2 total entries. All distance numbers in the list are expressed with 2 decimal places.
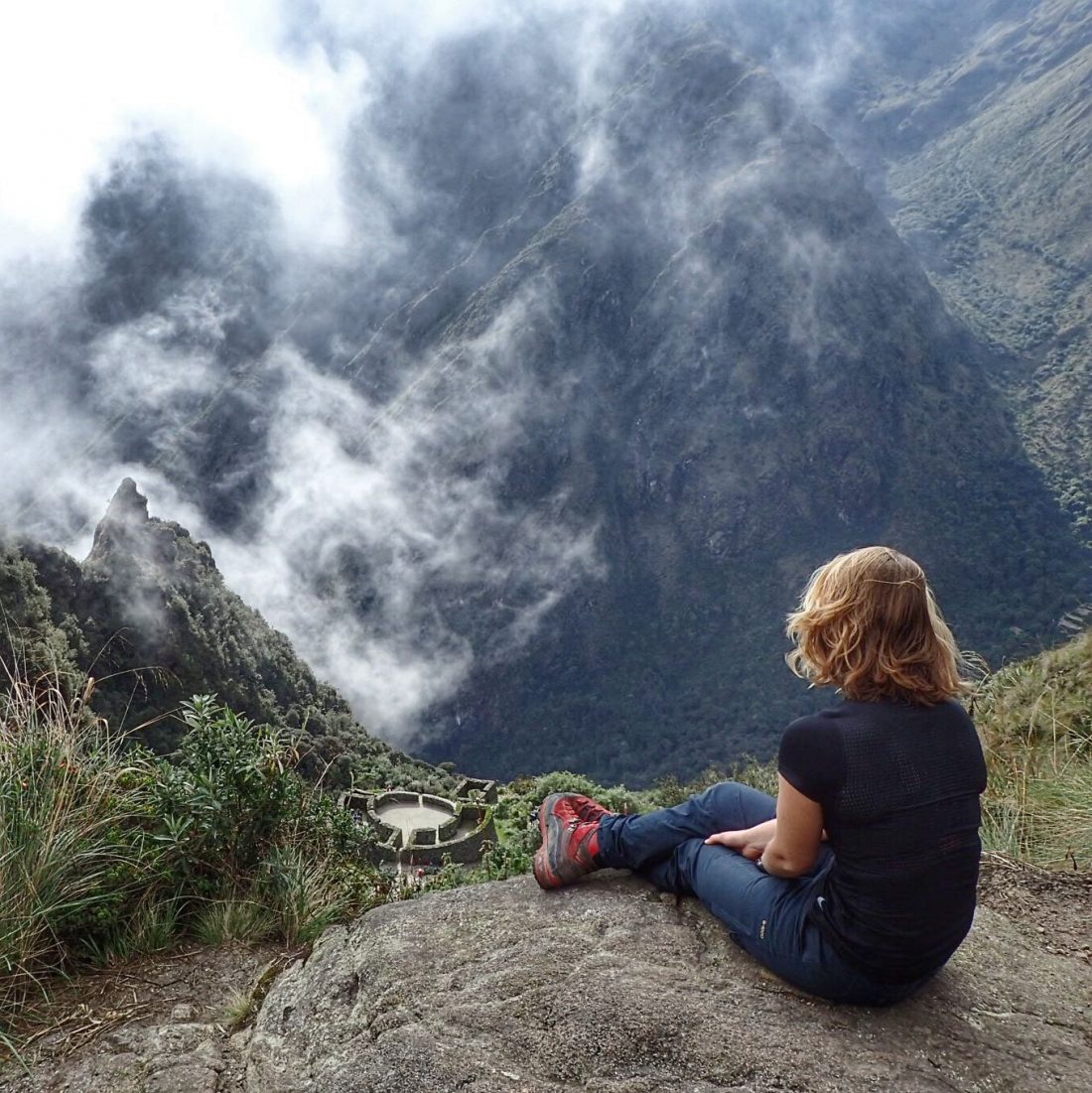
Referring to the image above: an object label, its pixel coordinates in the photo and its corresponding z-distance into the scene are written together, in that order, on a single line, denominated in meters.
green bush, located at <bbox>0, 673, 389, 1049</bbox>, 3.63
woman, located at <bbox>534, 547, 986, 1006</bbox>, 3.00
